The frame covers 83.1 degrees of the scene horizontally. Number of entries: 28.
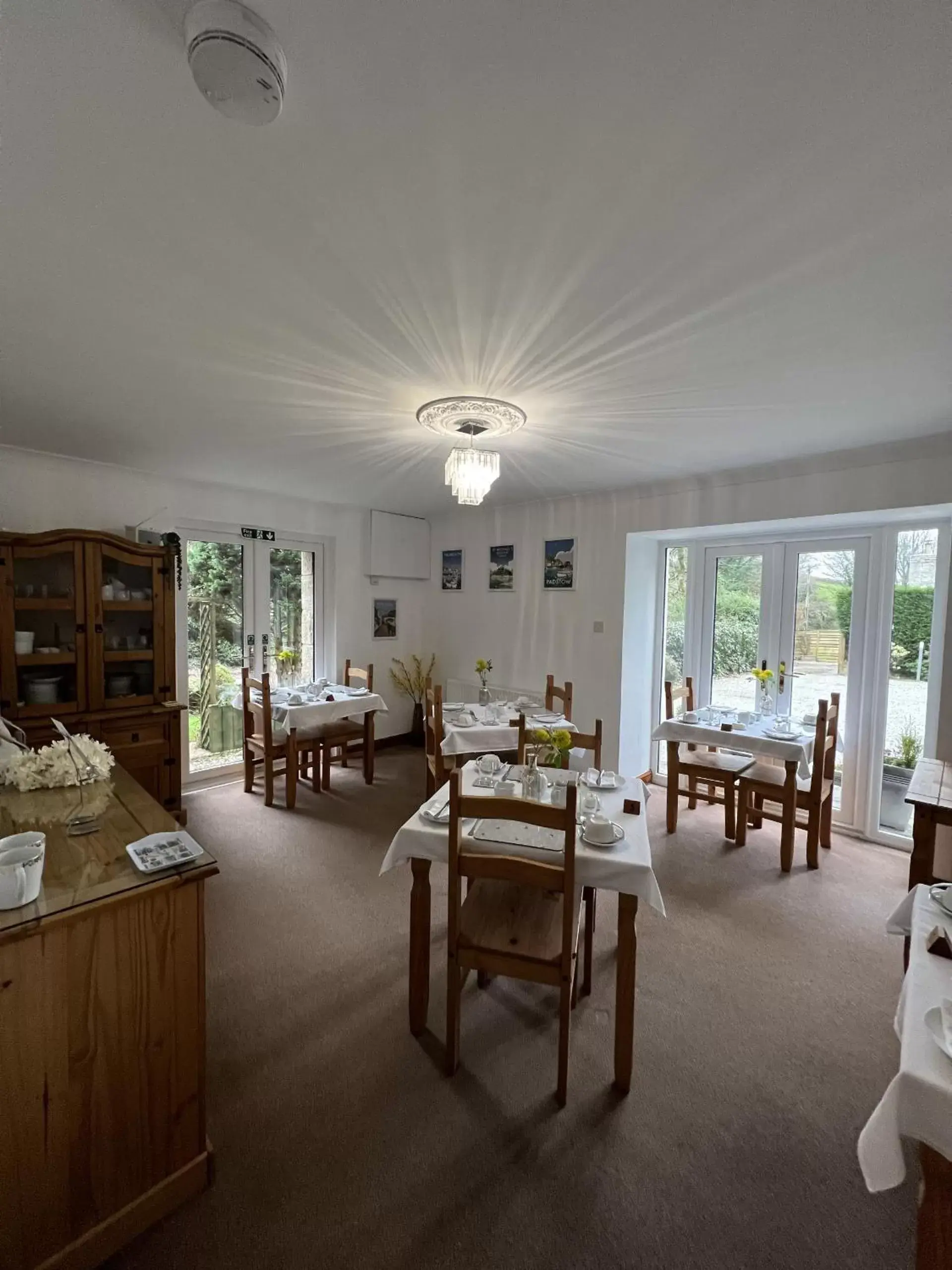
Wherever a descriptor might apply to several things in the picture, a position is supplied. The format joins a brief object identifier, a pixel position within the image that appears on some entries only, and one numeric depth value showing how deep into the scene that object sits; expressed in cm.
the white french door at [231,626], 427
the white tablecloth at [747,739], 326
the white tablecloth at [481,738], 341
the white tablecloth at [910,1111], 99
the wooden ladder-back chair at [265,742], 382
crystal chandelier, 251
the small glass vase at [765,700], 398
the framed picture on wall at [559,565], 452
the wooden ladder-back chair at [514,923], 159
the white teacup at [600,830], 184
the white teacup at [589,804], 204
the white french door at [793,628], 363
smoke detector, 81
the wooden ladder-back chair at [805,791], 314
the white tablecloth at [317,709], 392
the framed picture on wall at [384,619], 548
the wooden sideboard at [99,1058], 114
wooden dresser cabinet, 310
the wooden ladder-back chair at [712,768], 349
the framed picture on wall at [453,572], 546
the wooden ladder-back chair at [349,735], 423
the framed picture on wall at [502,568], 497
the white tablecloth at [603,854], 171
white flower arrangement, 190
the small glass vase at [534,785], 215
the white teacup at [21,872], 117
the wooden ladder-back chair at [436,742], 344
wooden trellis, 432
